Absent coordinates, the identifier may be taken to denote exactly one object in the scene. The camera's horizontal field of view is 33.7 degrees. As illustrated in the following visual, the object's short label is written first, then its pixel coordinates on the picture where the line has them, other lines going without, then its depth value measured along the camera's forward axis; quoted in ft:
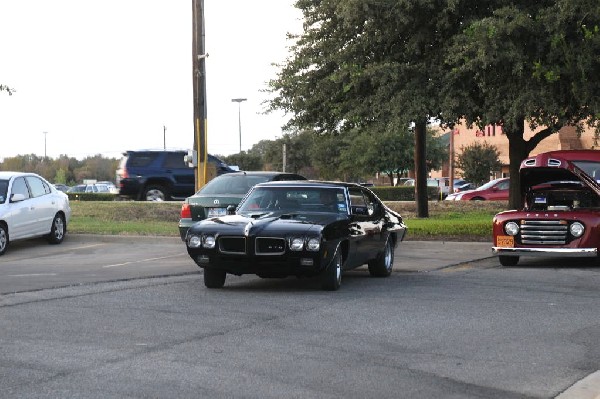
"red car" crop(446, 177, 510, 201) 129.59
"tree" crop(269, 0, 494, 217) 69.31
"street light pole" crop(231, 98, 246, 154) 193.16
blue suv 108.88
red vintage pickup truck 52.54
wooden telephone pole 78.07
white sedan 64.18
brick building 237.04
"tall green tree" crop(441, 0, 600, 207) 62.44
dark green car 58.39
